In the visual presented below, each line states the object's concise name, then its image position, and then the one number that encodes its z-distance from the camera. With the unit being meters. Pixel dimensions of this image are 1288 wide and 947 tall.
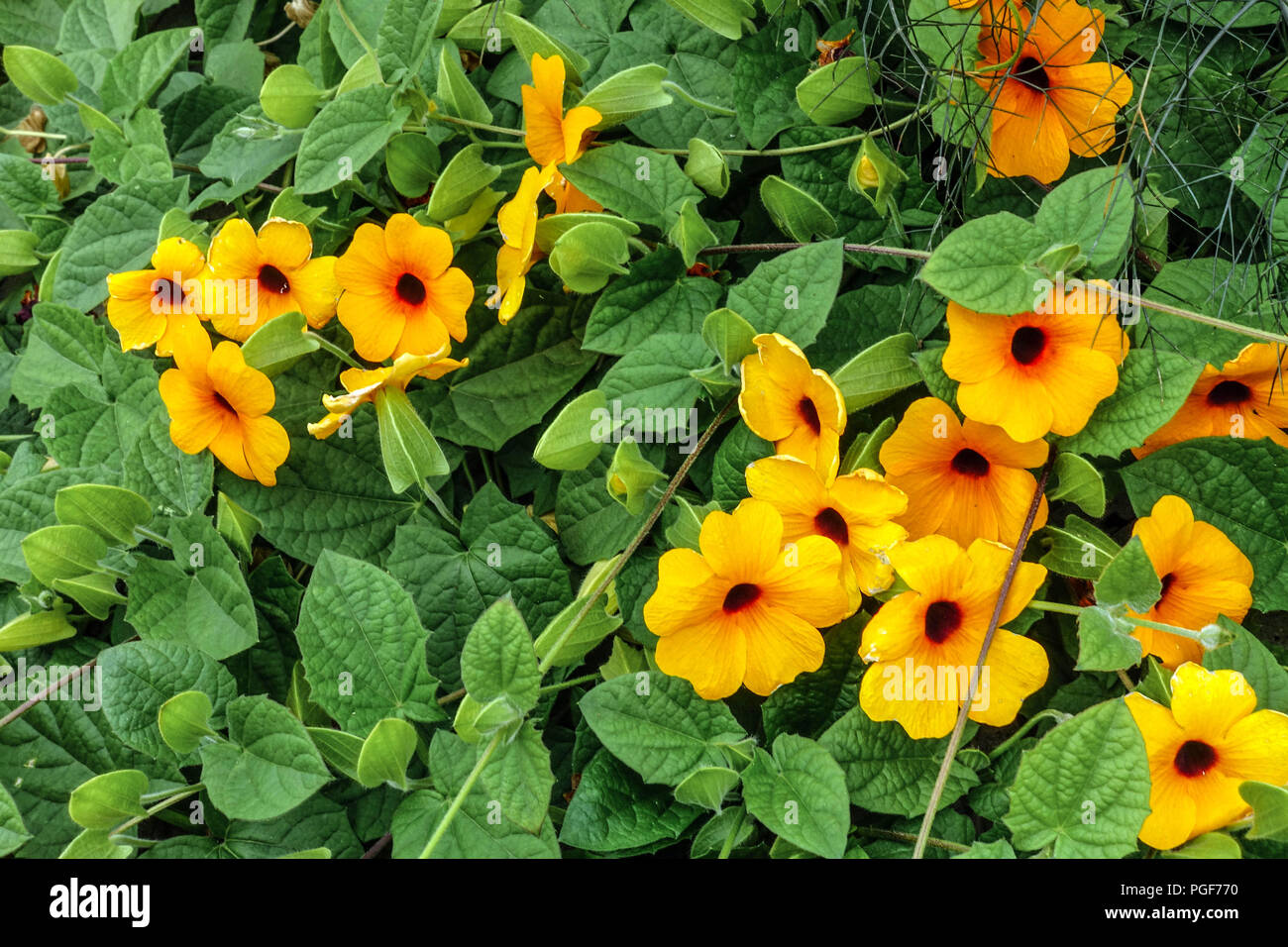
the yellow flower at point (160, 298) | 0.43
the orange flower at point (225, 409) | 0.41
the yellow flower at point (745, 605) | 0.38
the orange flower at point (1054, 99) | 0.40
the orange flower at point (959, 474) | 0.38
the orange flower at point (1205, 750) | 0.36
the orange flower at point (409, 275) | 0.42
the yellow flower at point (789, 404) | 0.38
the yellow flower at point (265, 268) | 0.43
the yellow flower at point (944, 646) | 0.37
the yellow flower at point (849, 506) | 0.38
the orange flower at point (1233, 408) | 0.39
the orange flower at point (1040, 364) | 0.38
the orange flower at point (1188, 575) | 0.38
